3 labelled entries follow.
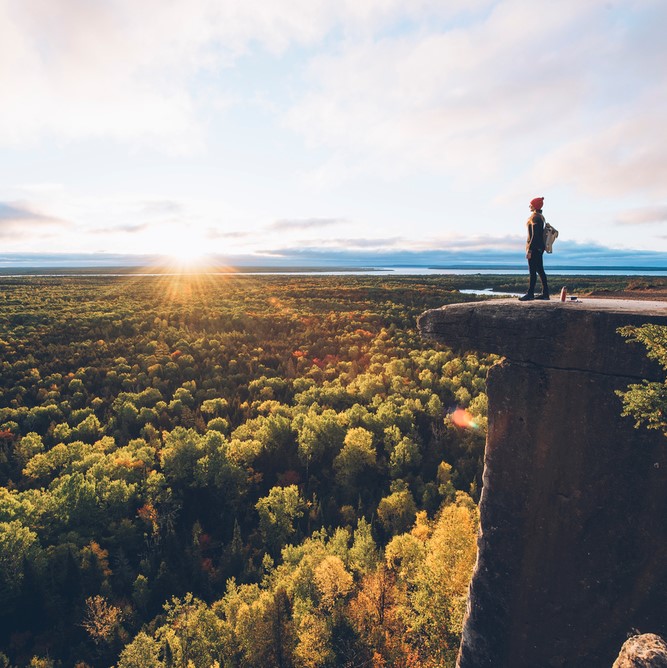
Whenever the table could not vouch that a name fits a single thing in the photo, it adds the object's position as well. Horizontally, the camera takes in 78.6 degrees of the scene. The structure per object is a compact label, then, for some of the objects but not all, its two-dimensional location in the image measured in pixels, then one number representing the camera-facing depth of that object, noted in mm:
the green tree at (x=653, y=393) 6953
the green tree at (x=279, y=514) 33094
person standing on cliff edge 11148
